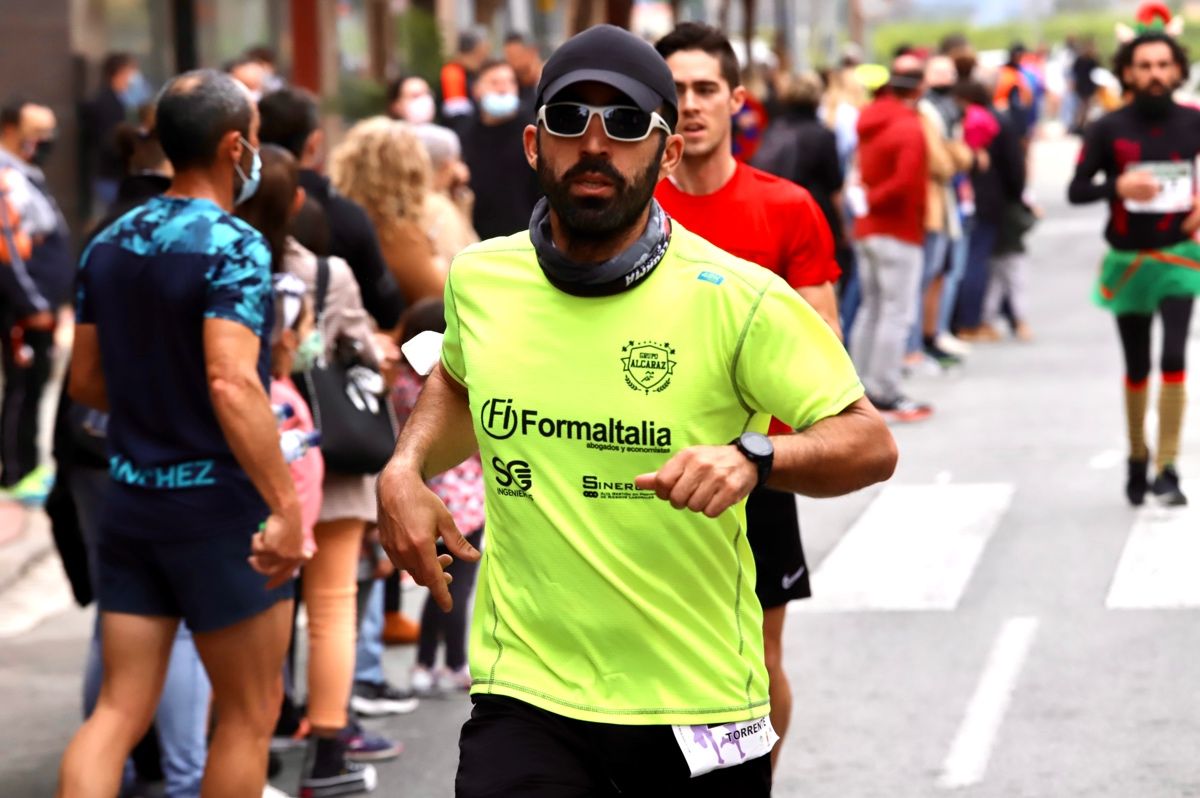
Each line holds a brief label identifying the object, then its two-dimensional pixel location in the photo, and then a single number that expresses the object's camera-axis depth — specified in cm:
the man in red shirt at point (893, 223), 2691
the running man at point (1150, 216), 1998
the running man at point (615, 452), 742
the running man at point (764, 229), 1116
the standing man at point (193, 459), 1047
